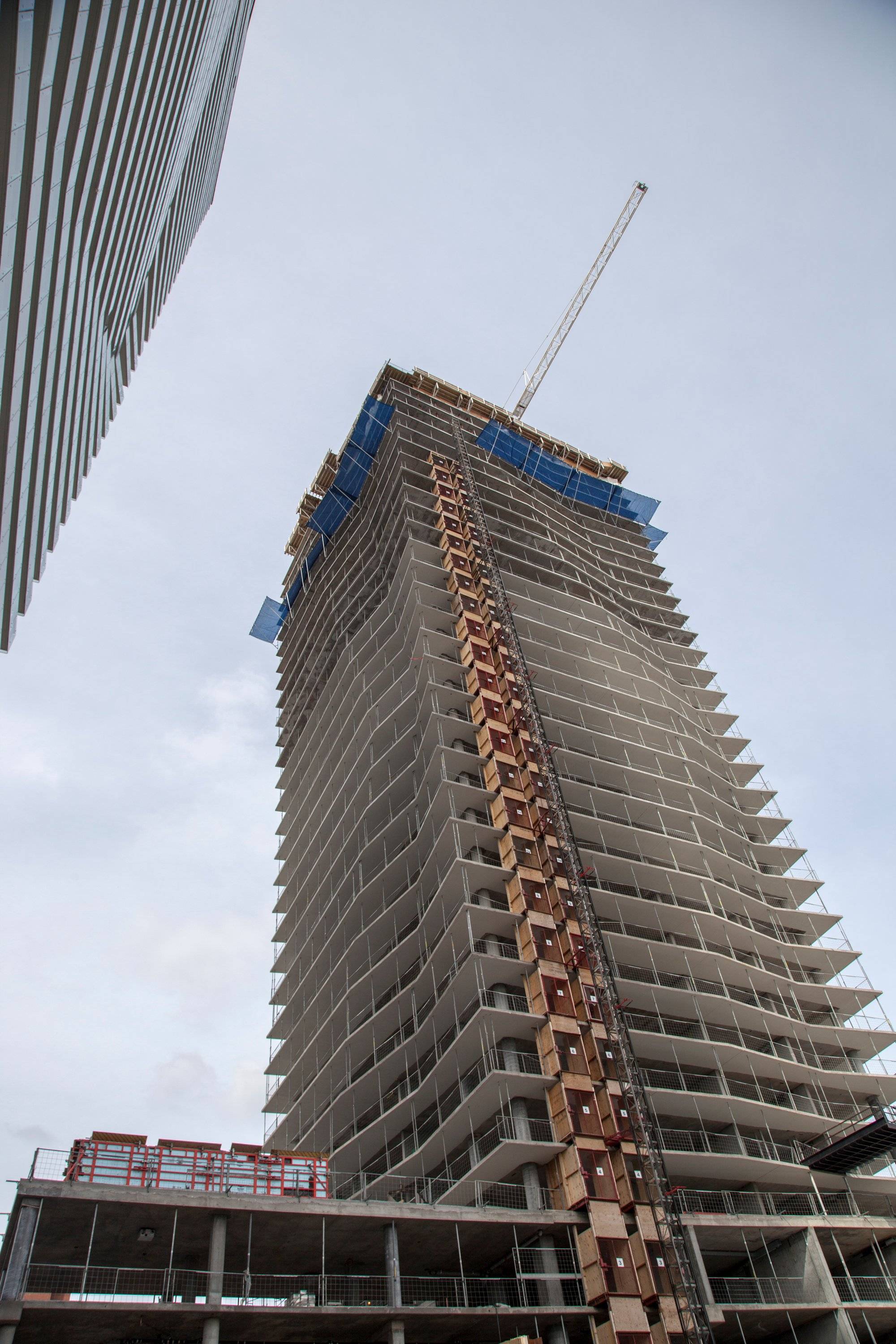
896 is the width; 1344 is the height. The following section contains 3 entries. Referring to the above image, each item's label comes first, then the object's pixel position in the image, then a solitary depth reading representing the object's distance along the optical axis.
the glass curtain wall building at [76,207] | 25.47
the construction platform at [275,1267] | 25.09
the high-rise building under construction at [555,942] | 34.75
